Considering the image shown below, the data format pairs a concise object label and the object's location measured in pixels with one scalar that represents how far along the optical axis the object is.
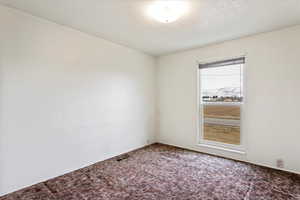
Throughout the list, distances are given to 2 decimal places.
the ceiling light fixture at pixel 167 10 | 1.90
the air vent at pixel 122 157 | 3.08
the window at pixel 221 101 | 3.13
